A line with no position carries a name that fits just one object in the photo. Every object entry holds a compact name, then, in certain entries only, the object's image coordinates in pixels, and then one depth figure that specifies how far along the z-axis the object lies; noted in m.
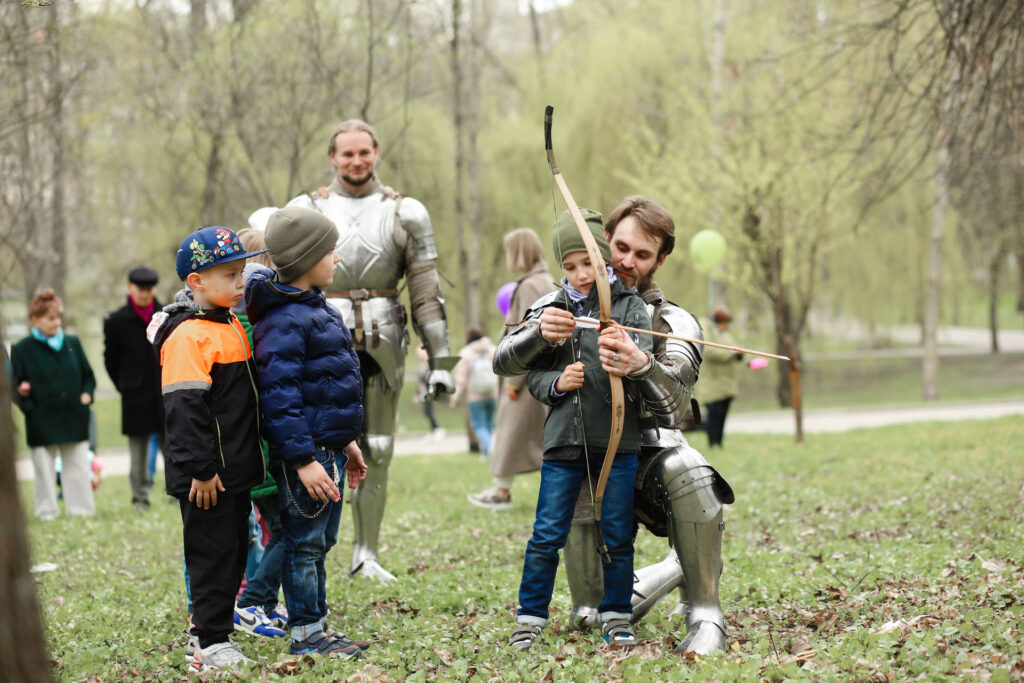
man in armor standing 5.68
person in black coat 9.23
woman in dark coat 8.98
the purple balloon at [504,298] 8.89
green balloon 15.77
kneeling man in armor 3.88
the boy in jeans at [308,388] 4.01
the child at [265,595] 4.56
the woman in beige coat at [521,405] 7.21
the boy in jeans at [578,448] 3.98
